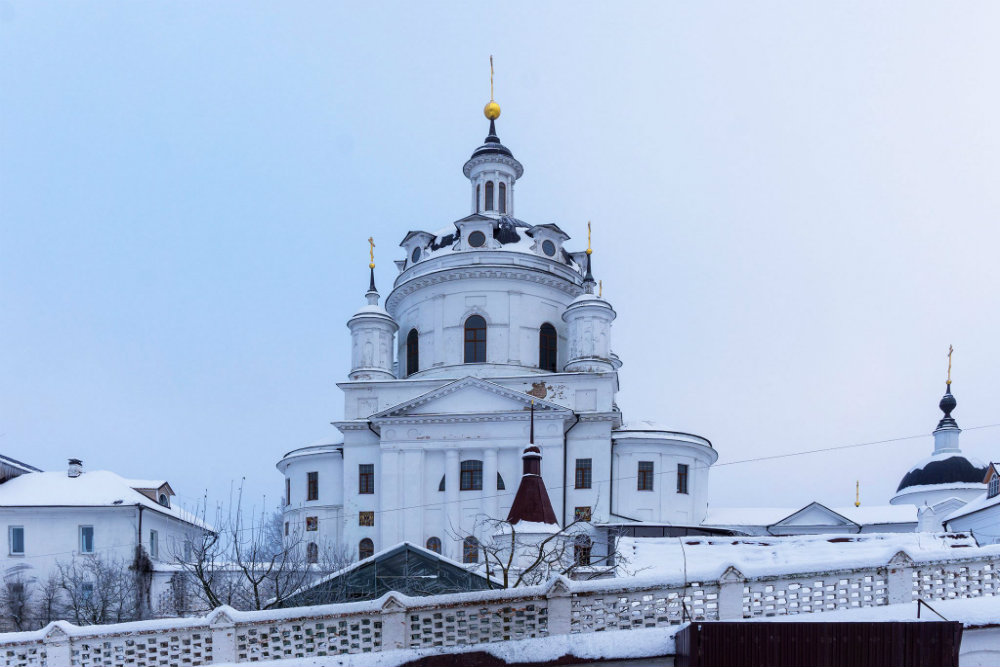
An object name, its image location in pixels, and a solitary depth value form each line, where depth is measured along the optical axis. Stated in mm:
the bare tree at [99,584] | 29267
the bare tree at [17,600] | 33875
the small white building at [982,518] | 32219
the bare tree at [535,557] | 18703
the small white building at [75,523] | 37531
